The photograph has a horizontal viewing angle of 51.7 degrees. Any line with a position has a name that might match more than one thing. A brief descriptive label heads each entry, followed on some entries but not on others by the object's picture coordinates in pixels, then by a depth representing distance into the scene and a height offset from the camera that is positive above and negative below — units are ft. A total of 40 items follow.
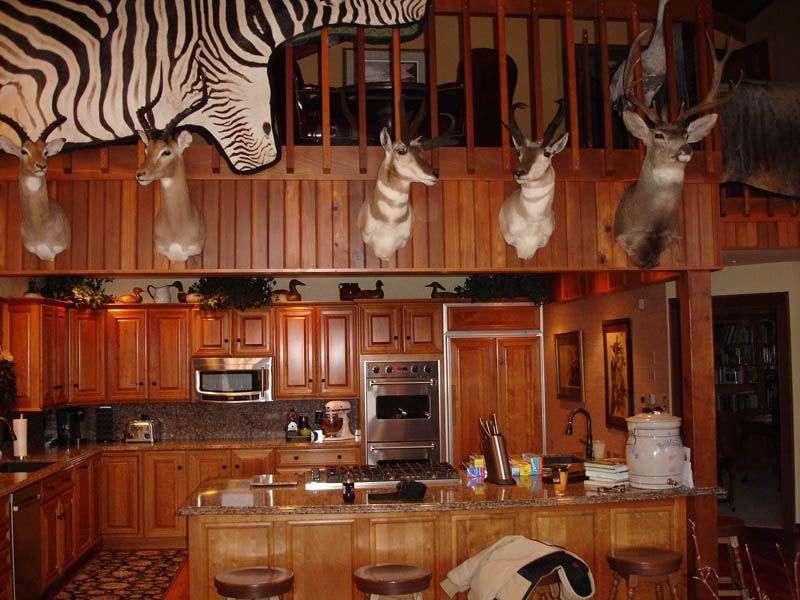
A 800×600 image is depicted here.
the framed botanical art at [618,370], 21.88 -0.77
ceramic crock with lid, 15.23 -2.05
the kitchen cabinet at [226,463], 24.31 -3.32
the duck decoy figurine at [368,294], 25.54 +1.65
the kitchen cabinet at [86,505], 21.63 -4.10
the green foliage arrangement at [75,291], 23.72 +1.82
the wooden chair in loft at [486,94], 17.53 +5.36
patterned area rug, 19.61 -5.69
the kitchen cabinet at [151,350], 25.18 +0.07
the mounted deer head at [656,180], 13.79 +2.76
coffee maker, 24.59 -2.12
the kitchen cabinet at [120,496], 24.00 -4.16
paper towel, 20.67 -2.00
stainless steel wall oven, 25.12 -1.94
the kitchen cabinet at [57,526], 18.94 -4.12
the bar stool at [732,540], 14.98 -3.75
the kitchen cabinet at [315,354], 25.44 -0.16
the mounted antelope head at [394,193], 12.95 +2.51
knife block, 15.88 -2.24
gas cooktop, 16.20 -2.56
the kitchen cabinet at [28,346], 21.39 +0.24
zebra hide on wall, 13.83 +4.98
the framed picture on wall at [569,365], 24.58 -0.69
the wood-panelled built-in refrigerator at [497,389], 25.88 -1.41
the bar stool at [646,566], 13.52 -3.69
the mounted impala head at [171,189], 12.85 +2.63
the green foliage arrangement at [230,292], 24.54 +1.73
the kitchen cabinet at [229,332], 25.21 +0.56
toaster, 25.16 -2.42
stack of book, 15.76 -2.51
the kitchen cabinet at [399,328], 25.48 +0.57
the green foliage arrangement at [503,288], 25.66 +1.78
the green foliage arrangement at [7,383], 19.75 -0.66
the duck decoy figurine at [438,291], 25.95 +1.74
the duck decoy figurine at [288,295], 25.38 +1.67
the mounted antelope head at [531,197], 13.38 +2.48
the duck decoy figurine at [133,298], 25.18 +1.68
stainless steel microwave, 25.14 -0.80
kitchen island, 14.48 -3.26
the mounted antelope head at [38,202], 13.03 +2.47
